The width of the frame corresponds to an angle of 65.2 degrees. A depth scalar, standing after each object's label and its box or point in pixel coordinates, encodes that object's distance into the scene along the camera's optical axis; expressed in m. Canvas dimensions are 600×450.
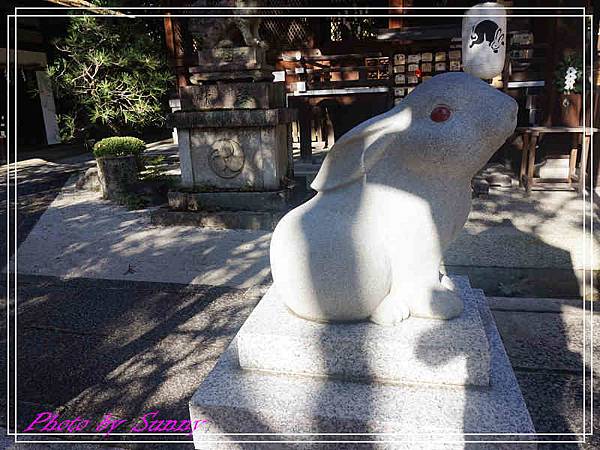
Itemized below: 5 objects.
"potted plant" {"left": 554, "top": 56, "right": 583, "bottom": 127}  7.97
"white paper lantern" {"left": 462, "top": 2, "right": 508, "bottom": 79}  6.77
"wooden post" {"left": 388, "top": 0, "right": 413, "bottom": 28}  8.98
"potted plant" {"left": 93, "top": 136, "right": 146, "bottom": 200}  7.94
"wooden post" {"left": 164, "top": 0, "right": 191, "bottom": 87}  10.77
